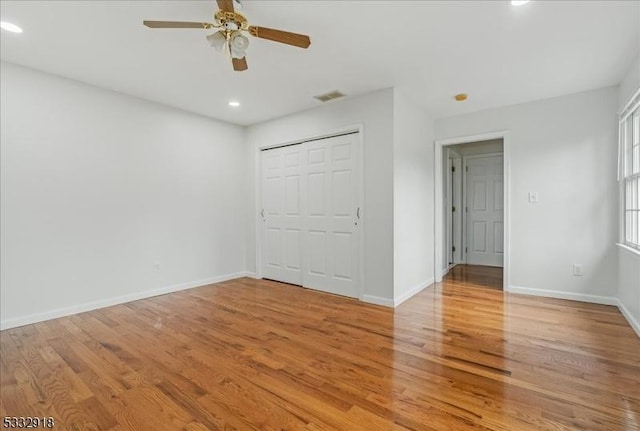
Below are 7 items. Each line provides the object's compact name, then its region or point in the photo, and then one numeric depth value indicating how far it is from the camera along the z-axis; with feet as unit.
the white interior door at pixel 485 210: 19.93
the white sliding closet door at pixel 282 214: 15.14
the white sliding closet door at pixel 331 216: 12.99
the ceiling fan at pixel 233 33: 6.48
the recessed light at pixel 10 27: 7.83
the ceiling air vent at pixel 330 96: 12.32
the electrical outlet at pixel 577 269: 12.18
